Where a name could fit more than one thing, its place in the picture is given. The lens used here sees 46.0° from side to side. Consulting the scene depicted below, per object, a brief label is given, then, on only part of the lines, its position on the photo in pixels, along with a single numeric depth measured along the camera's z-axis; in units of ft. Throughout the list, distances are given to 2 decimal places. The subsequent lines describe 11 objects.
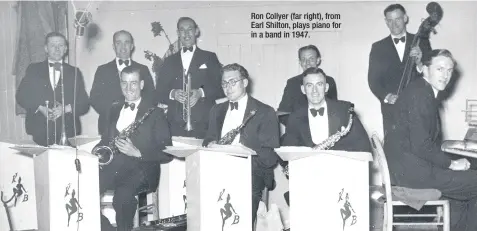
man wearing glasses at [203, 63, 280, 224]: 13.64
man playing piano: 10.84
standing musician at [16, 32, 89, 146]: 16.72
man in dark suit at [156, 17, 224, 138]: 17.48
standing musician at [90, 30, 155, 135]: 18.53
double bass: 17.58
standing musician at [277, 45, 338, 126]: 17.79
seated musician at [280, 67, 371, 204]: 13.96
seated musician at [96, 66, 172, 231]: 13.78
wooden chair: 10.36
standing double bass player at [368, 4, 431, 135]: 17.63
